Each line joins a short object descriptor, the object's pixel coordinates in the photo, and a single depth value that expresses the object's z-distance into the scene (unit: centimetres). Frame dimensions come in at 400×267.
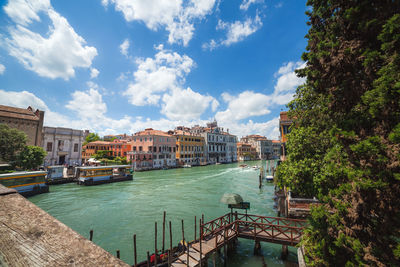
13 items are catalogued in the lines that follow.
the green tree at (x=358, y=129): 344
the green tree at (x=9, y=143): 2216
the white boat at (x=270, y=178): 2881
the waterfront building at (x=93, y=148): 4700
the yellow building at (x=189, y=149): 5066
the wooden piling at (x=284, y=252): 872
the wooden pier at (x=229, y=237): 714
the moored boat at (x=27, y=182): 1709
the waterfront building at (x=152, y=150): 4148
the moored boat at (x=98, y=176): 2433
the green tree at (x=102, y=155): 3725
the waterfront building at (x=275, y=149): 9308
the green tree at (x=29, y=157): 2303
